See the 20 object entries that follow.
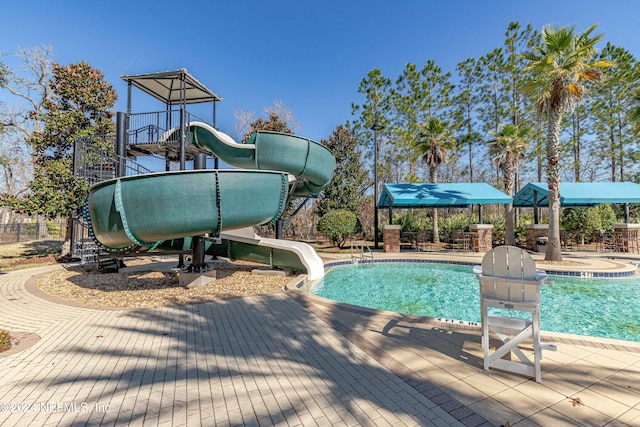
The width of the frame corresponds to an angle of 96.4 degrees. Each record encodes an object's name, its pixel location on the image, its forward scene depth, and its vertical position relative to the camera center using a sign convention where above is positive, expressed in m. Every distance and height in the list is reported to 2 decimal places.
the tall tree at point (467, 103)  28.78 +12.31
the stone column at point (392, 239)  16.36 -0.95
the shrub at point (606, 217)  16.73 +0.33
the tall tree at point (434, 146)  19.53 +5.37
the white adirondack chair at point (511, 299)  2.92 -0.82
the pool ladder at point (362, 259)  13.01 -1.72
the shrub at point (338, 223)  16.81 -0.04
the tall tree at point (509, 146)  17.92 +4.87
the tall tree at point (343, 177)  20.75 +3.37
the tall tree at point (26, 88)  21.06 +10.06
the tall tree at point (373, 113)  28.33 +11.35
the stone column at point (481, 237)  15.86 -0.81
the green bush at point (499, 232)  18.58 -0.61
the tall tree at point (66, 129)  11.66 +4.54
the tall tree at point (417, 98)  27.16 +12.14
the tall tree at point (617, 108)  23.69 +10.06
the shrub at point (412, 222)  19.92 +0.03
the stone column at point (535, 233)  15.73 -0.58
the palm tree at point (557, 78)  10.47 +5.50
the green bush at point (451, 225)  19.62 -0.17
